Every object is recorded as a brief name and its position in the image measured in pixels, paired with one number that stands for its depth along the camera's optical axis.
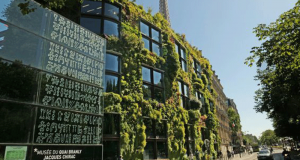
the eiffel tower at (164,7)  134.35
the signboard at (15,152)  9.59
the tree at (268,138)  164.85
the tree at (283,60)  11.95
